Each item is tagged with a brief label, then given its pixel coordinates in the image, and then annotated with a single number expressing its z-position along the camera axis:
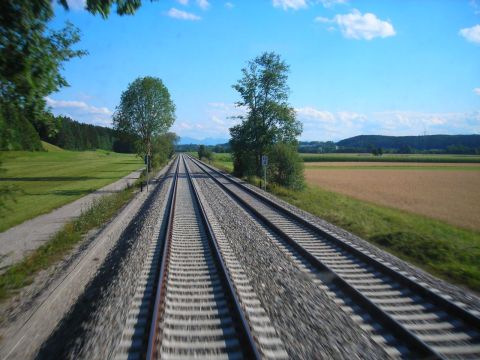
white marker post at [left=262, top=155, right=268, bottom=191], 23.78
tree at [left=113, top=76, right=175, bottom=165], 38.24
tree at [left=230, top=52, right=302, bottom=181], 33.81
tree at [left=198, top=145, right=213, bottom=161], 88.65
